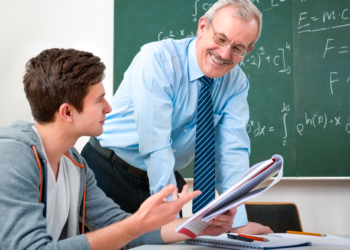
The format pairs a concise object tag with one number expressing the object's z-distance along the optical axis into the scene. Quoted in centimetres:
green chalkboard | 250
